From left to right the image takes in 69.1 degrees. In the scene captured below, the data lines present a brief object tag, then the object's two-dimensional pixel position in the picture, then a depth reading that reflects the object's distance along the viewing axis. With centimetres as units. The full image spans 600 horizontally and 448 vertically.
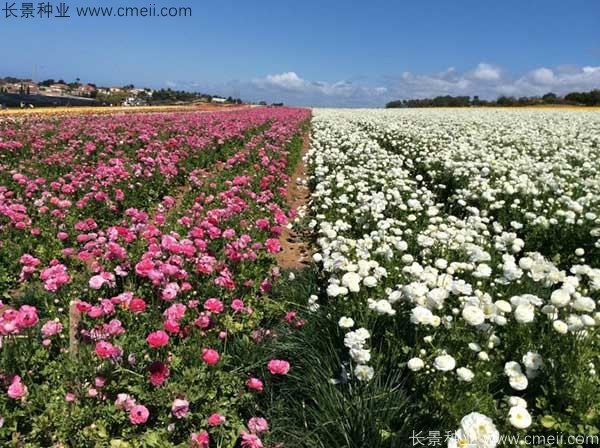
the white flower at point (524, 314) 294
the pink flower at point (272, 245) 475
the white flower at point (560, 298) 300
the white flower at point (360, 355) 296
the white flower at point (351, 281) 366
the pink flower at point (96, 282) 334
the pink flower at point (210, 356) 285
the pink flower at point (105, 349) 268
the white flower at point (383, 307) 324
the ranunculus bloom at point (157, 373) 272
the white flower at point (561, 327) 289
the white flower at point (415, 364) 275
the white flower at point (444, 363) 259
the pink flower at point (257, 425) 293
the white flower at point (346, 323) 330
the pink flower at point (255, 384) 319
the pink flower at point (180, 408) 271
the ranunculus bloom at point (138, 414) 263
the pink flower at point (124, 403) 279
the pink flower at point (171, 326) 292
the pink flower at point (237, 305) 381
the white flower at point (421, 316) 296
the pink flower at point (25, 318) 271
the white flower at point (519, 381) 267
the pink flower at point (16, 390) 254
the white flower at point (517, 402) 244
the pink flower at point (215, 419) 283
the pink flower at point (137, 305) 306
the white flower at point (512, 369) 275
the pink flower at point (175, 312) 312
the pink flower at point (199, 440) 266
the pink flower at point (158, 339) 276
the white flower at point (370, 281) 365
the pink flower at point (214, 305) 337
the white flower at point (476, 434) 212
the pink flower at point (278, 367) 307
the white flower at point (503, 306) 307
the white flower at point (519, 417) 229
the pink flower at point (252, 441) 267
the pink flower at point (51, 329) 300
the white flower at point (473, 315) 295
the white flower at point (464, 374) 257
